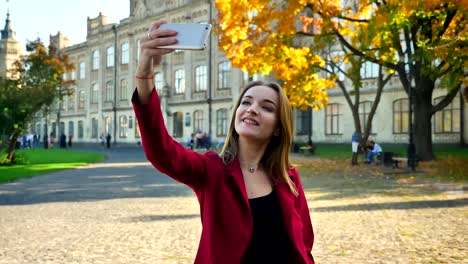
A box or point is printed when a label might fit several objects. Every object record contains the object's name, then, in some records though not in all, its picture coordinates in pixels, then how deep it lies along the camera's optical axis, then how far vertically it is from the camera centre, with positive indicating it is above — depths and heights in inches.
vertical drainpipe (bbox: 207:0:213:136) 1736.0 +186.1
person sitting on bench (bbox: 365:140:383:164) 869.8 -46.2
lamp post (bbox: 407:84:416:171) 722.8 -42.1
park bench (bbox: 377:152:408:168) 804.0 -57.5
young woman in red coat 87.2 -9.9
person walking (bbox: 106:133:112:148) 1907.0 -54.5
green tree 860.0 +49.4
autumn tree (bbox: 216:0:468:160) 655.8 +120.4
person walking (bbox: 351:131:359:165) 867.4 -41.0
